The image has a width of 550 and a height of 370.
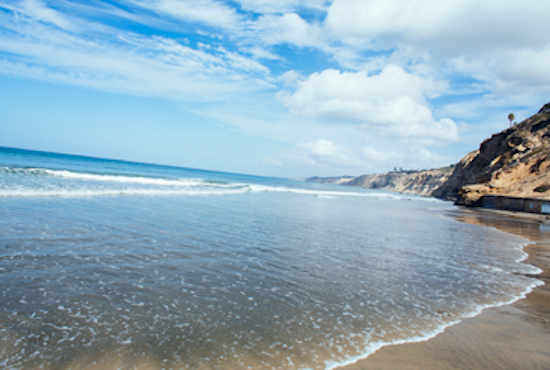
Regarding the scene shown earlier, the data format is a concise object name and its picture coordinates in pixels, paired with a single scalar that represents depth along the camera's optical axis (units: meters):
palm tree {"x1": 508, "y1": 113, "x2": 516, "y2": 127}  62.77
